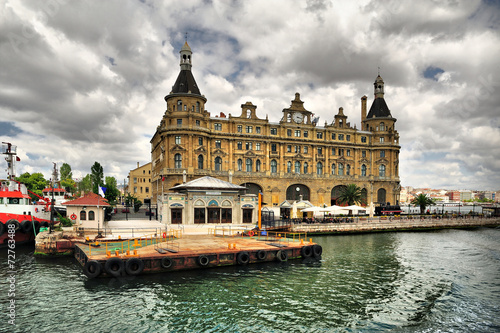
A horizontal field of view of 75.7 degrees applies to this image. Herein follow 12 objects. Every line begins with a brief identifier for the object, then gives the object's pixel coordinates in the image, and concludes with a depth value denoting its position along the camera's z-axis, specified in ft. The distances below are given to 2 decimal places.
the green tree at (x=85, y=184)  394.97
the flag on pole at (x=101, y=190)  144.20
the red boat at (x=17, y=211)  134.62
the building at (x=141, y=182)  415.23
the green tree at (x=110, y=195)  298.15
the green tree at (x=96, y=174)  317.77
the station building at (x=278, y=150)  230.48
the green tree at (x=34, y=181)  314.14
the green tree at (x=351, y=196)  241.76
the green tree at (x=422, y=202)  264.52
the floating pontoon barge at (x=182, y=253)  86.02
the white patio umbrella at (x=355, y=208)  201.32
